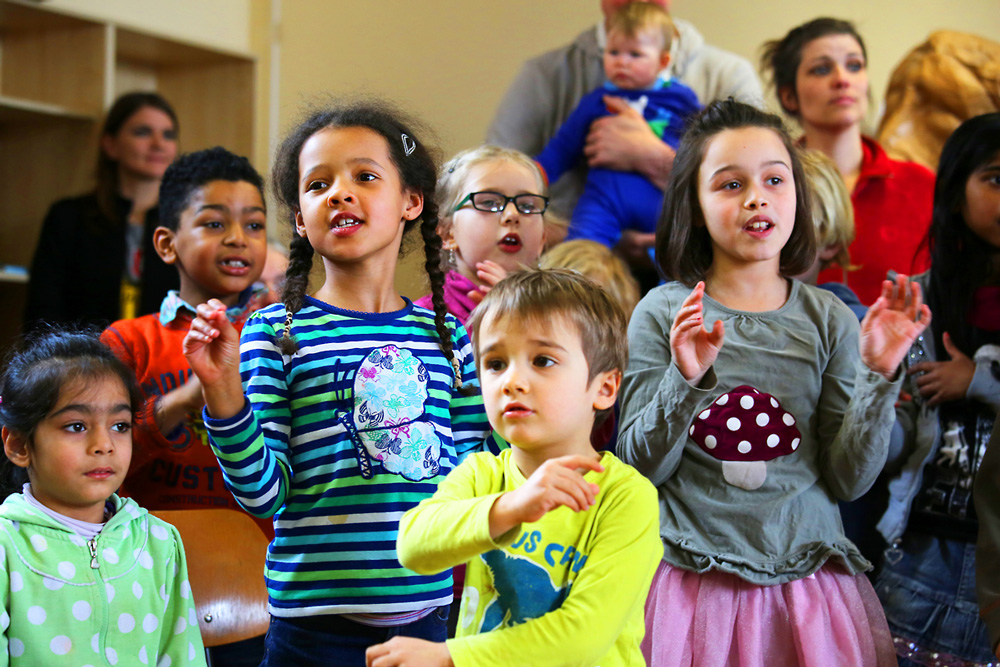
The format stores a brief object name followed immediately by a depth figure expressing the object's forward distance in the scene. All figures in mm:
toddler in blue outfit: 2631
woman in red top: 2684
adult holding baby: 3082
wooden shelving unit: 3812
